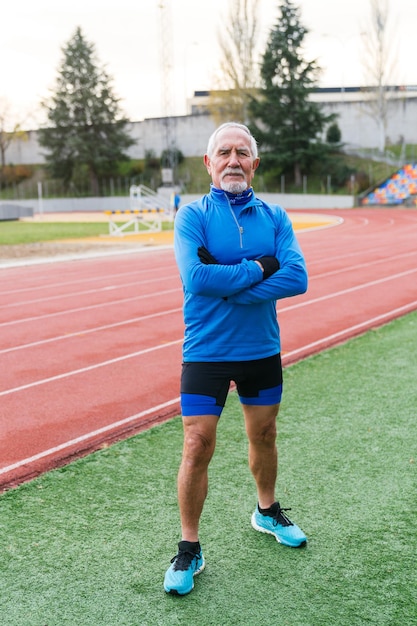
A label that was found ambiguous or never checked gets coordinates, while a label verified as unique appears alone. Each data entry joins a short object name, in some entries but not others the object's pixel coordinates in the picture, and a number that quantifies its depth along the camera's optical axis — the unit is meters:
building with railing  59.00
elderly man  3.28
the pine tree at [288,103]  53.53
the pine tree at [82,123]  63.72
